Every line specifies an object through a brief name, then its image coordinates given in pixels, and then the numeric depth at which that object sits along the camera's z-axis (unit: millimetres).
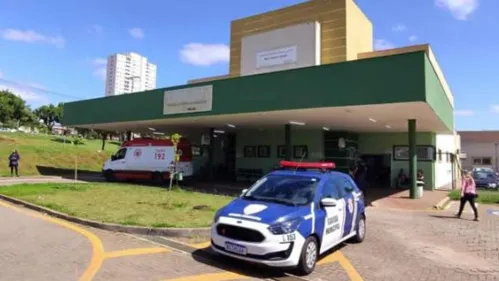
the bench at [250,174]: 27000
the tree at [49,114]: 93688
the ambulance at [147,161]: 22609
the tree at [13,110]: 59781
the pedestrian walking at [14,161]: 25844
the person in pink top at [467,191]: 12755
